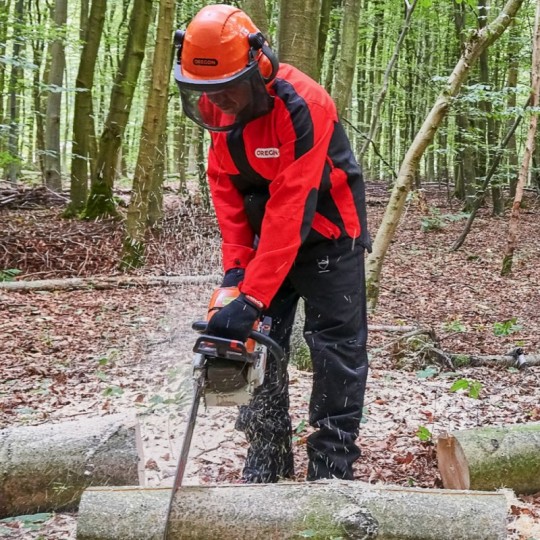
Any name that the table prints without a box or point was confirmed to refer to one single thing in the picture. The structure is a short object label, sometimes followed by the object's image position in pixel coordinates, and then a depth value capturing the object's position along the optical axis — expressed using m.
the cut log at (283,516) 2.20
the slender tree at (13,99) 8.77
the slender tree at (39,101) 14.27
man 2.32
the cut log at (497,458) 2.81
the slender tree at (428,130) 5.71
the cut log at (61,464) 2.72
